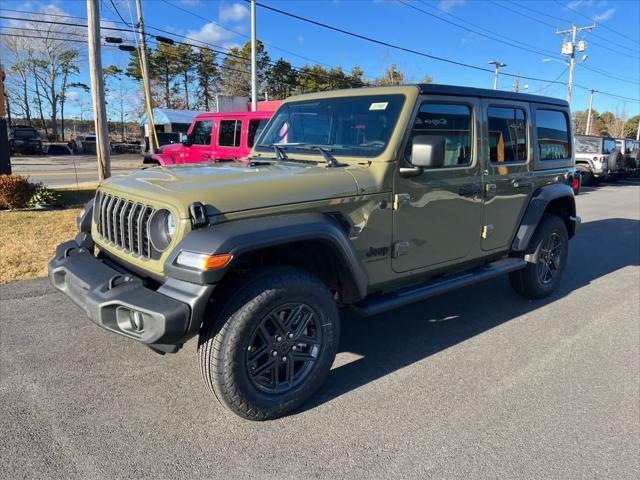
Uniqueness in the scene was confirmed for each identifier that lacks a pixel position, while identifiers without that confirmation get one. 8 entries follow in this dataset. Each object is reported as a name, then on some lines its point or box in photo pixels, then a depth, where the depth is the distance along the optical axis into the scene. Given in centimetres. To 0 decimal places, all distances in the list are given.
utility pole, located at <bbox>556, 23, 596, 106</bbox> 3688
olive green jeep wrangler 256
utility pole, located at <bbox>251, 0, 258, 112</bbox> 1919
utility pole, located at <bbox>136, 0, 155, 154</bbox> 2200
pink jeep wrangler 1022
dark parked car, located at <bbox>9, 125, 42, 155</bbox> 3098
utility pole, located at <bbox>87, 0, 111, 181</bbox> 938
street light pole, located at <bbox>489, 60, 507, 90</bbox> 3999
